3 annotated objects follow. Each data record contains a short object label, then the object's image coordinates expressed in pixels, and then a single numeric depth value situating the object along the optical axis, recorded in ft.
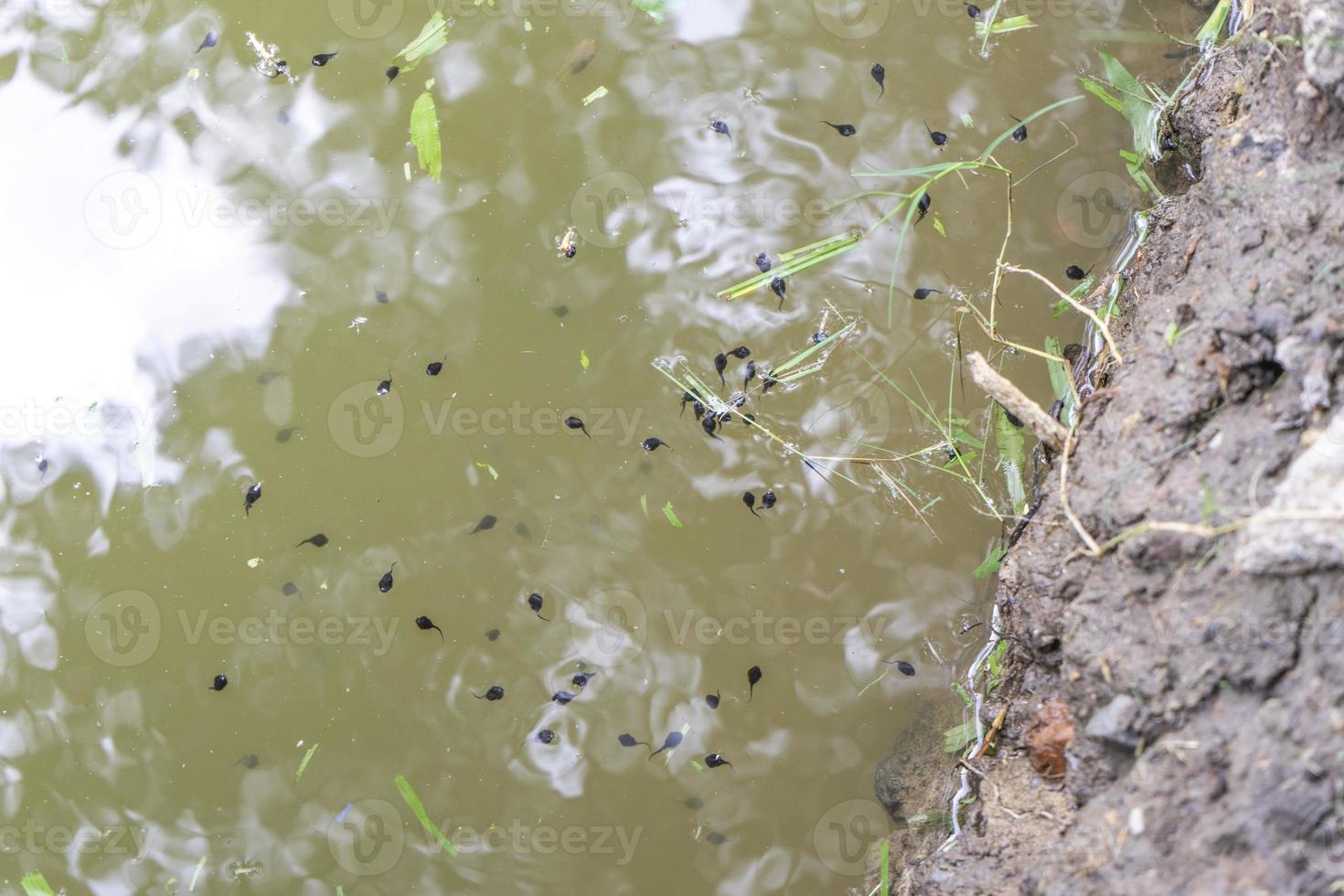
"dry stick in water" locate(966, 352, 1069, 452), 9.83
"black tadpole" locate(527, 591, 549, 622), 11.71
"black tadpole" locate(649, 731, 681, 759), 11.40
